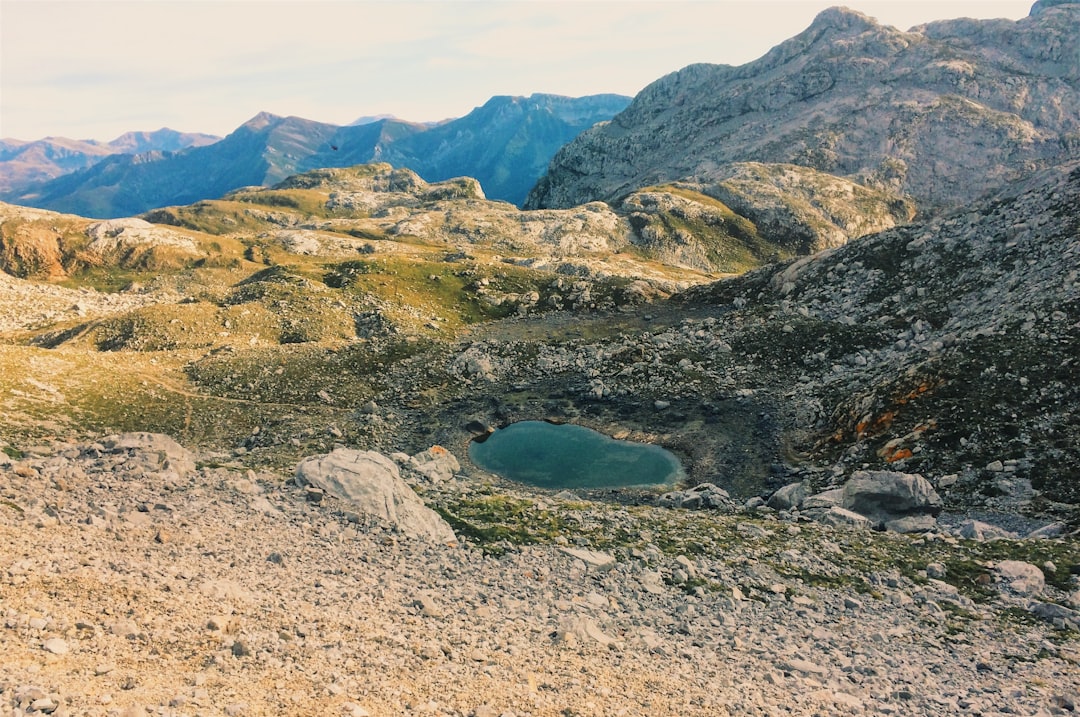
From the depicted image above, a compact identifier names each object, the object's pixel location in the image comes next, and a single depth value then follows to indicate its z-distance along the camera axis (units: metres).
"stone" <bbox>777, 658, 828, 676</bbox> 18.55
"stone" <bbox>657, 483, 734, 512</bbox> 35.47
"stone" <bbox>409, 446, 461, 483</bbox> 34.28
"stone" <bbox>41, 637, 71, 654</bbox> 13.64
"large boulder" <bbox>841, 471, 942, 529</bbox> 30.36
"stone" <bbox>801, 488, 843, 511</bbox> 32.03
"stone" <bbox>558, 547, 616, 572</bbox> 23.84
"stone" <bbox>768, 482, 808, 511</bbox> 34.06
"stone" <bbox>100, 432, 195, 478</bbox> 26.38
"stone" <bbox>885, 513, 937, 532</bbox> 28.88
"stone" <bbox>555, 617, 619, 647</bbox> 18.88
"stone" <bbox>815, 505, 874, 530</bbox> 29.27
